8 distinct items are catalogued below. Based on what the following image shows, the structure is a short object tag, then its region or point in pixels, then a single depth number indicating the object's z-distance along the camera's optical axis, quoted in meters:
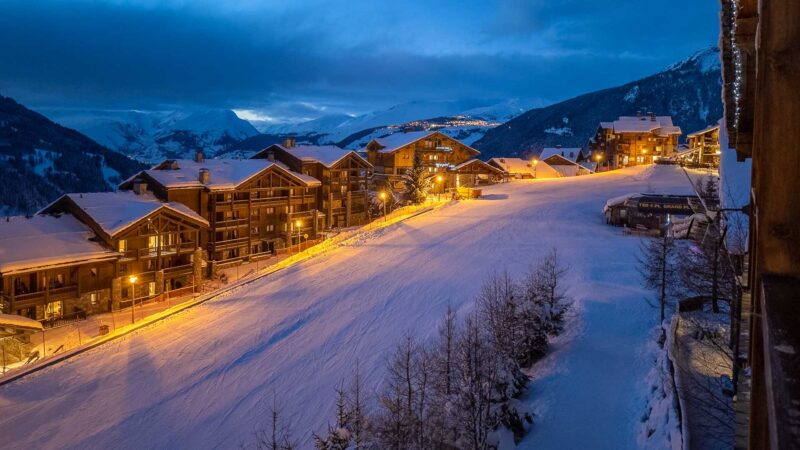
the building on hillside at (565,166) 91.81
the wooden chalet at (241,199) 49.22
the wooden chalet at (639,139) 89.38
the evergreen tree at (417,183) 63.53
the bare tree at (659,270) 27.22
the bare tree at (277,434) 18.70
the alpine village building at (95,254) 34.91
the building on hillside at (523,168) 83.19
